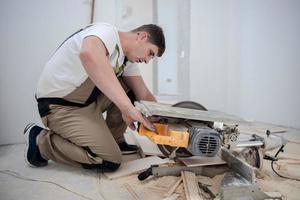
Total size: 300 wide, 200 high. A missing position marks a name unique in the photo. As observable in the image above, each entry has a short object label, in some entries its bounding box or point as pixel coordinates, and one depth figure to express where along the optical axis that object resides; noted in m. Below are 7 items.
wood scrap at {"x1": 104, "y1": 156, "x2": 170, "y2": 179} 1.40
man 1.41
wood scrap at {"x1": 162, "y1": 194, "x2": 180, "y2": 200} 1.14
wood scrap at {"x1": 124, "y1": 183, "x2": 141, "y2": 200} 1.17
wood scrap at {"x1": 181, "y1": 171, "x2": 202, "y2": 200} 1.12
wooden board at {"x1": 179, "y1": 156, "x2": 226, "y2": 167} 1.38
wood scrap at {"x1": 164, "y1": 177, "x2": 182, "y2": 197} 1.18
